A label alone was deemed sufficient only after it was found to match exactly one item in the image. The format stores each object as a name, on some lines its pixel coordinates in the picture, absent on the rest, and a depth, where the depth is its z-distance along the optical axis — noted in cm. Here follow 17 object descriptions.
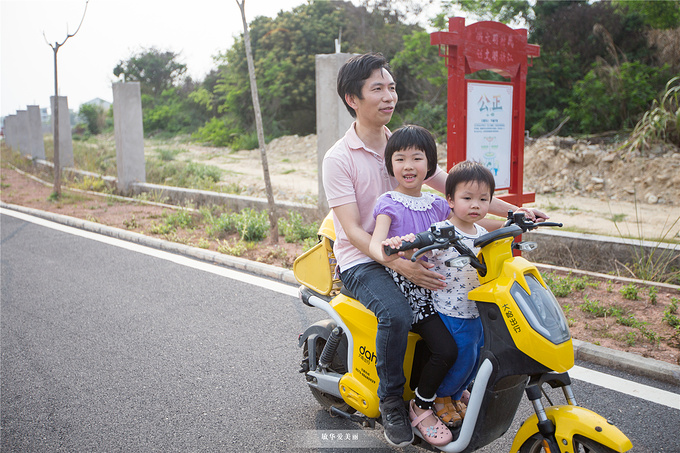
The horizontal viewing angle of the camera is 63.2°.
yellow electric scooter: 208
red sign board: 475
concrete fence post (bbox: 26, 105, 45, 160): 2246
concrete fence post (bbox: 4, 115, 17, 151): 2881
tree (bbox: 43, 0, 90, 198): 1201
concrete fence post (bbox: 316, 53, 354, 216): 790
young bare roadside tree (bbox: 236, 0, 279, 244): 755
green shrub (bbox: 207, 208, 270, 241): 769
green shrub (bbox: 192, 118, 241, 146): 2734
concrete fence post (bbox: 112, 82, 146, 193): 1230
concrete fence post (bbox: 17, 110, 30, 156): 2577
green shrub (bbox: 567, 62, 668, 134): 1406
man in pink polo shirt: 251
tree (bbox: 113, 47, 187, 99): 4112
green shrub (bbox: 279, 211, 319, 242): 748
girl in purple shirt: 247
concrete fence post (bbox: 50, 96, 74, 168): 1853
